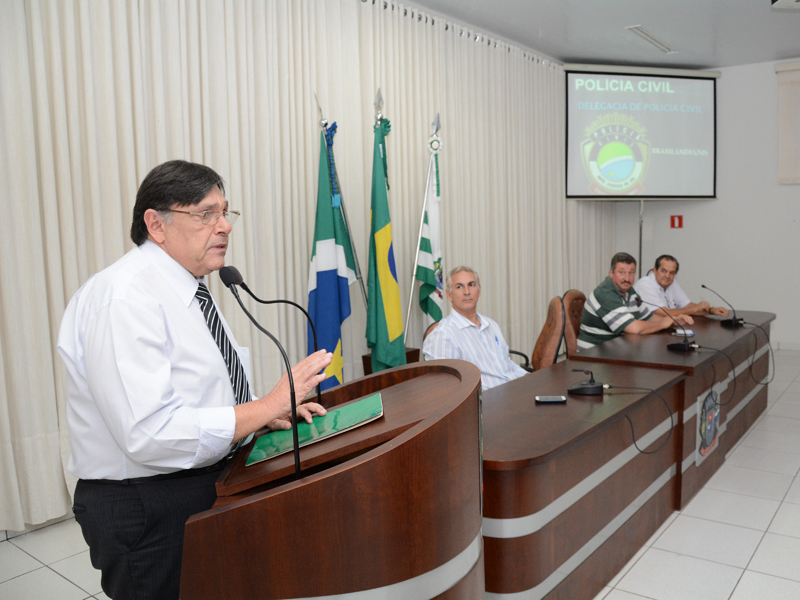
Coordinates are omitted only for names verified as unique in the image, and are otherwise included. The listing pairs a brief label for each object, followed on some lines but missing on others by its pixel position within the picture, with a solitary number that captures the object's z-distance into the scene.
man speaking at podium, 1.15
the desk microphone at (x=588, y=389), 2.58
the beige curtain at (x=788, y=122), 6.86
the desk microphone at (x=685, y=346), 3.47
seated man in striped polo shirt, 4.15
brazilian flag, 4.20
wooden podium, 1.06
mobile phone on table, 2.48
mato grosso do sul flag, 3.93
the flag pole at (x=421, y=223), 4.66
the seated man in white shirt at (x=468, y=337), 3.21
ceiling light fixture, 5.76
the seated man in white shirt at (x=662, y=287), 5.09
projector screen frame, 6.76
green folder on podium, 1.22
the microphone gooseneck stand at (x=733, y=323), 4.45
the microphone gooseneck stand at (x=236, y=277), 1.33
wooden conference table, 1.94
